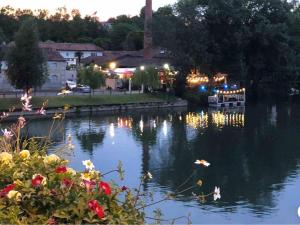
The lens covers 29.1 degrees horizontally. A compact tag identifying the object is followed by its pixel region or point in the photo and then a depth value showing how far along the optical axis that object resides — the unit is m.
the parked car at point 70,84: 45.34
